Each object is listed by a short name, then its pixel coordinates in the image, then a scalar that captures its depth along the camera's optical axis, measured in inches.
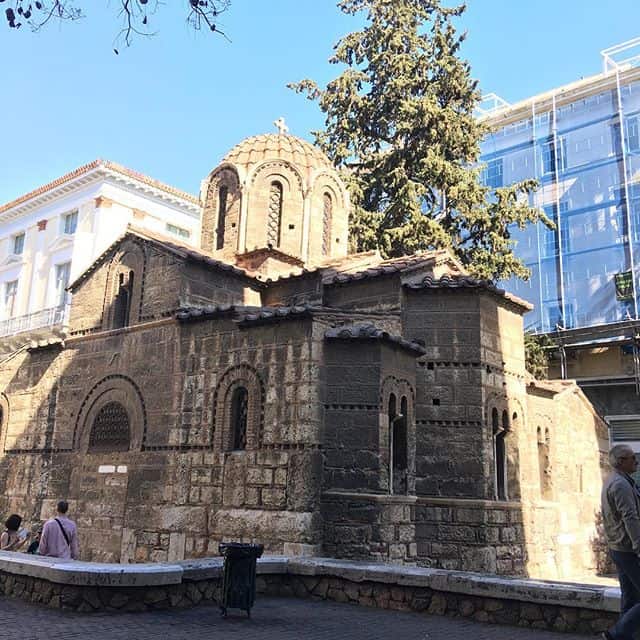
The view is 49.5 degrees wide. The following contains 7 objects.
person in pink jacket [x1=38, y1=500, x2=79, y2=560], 292.0
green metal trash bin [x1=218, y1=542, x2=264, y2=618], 237.0
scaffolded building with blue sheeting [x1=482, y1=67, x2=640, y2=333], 888.9
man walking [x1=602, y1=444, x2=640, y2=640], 174.4
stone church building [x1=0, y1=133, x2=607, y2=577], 366.0
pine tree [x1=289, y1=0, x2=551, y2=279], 745.6
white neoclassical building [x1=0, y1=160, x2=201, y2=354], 1014.4
